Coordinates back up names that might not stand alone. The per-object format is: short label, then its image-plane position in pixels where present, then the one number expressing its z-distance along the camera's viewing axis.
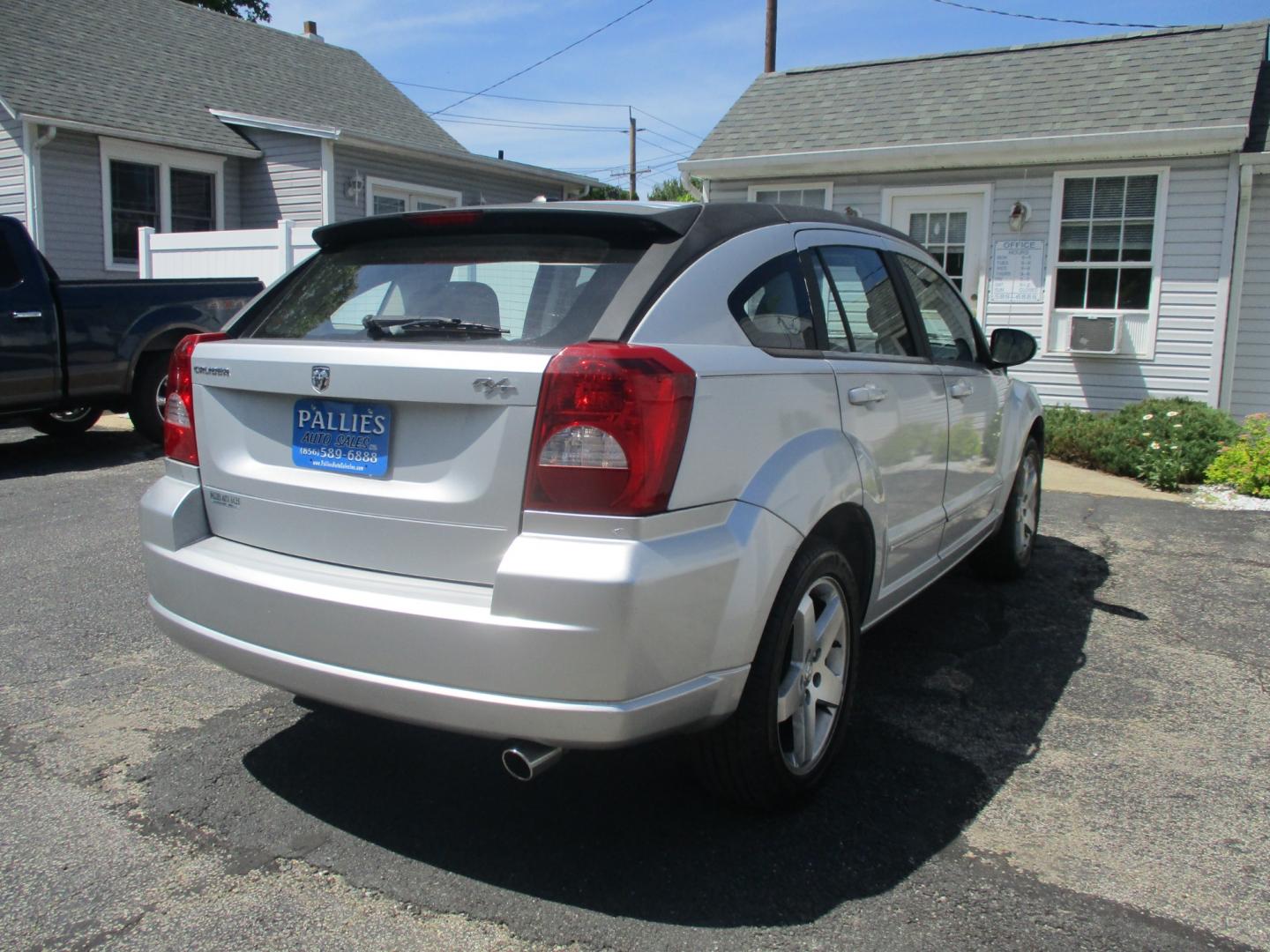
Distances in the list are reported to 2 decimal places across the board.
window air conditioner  11.01
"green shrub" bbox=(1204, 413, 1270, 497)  8.34
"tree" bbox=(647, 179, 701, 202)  48.33
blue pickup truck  8.16
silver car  2.40
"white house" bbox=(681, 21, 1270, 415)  10.52
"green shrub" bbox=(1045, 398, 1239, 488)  8.91
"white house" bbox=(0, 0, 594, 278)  14.74
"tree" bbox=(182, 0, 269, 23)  31.86
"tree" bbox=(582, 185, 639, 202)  44.98
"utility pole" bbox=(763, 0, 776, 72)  20.08
